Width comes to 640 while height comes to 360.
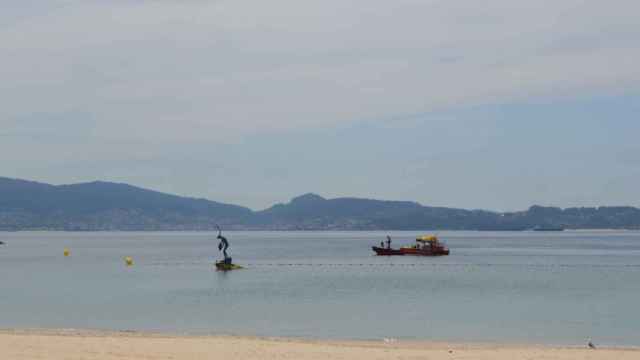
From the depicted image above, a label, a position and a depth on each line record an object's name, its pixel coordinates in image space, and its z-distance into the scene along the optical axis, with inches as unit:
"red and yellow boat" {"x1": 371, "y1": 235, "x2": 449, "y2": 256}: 5629.9
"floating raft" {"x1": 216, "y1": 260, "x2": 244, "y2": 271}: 4025.6
